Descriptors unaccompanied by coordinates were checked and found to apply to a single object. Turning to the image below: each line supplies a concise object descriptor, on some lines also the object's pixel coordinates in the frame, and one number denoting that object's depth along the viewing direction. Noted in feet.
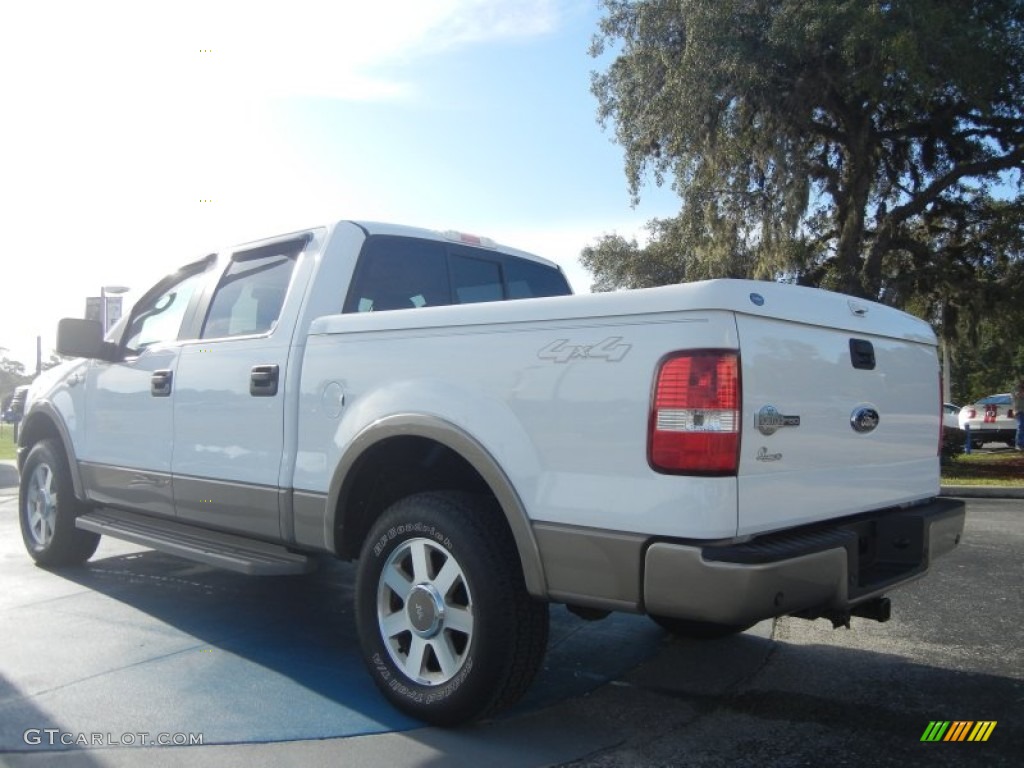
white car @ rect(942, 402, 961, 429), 85.51
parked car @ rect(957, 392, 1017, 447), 75.66
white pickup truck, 9.11
